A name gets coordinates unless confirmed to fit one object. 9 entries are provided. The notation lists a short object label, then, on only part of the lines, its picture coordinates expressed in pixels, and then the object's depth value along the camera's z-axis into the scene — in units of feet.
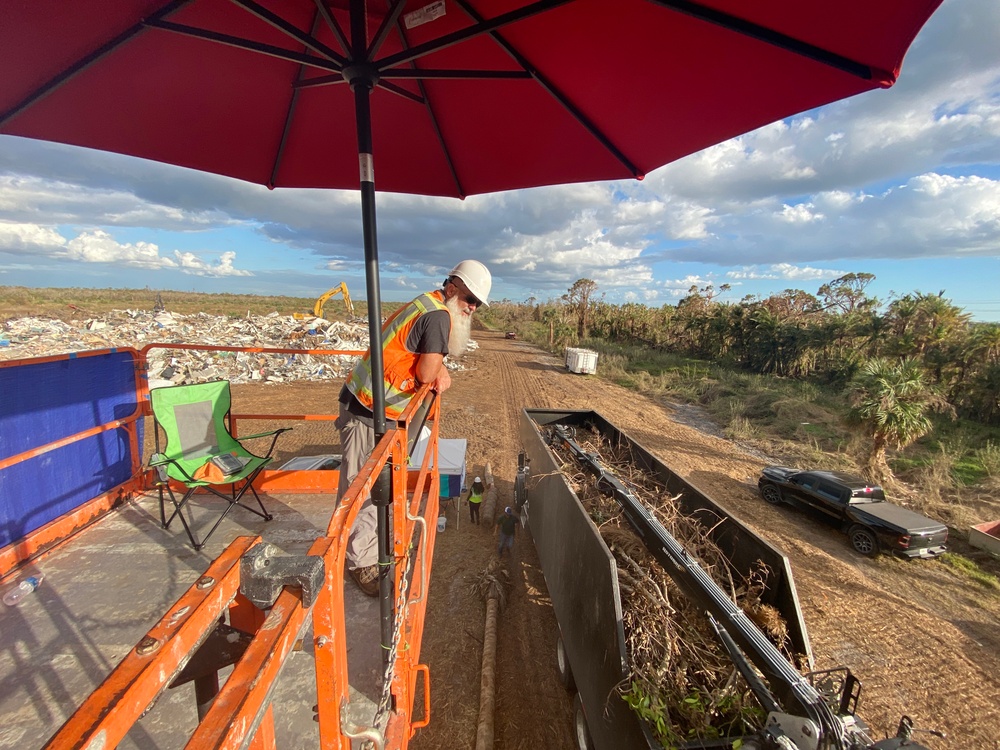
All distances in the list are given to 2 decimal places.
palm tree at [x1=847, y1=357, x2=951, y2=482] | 25.27
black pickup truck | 18.02
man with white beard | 7.81
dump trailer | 5.81
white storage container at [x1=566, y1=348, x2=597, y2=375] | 56.54
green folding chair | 10.66
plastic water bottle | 8.00
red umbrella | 5.24
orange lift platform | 2.13
